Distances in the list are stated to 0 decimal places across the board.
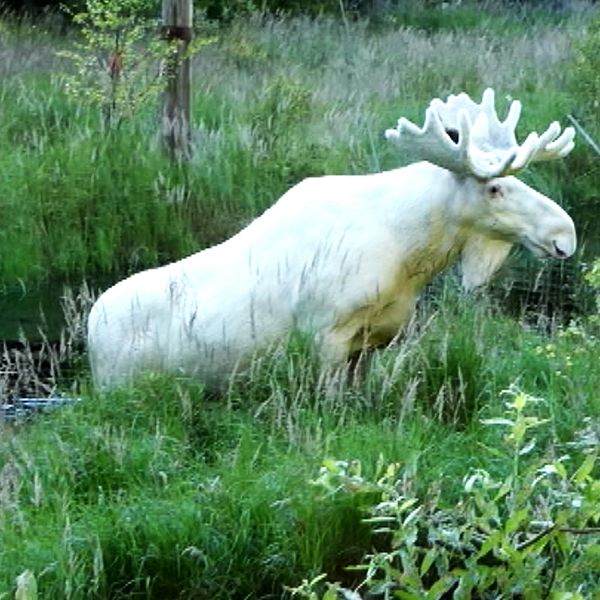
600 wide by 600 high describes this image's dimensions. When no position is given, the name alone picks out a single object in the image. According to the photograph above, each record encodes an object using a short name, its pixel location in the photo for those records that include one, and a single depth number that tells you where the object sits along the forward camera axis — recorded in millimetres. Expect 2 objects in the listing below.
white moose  12305
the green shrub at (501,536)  6246
